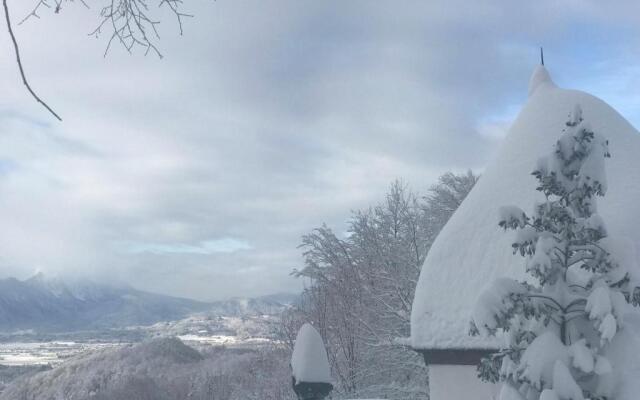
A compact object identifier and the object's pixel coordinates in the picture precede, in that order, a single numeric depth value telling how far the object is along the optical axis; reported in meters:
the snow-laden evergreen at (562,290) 5.48
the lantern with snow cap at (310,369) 6.52
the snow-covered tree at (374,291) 23.11
